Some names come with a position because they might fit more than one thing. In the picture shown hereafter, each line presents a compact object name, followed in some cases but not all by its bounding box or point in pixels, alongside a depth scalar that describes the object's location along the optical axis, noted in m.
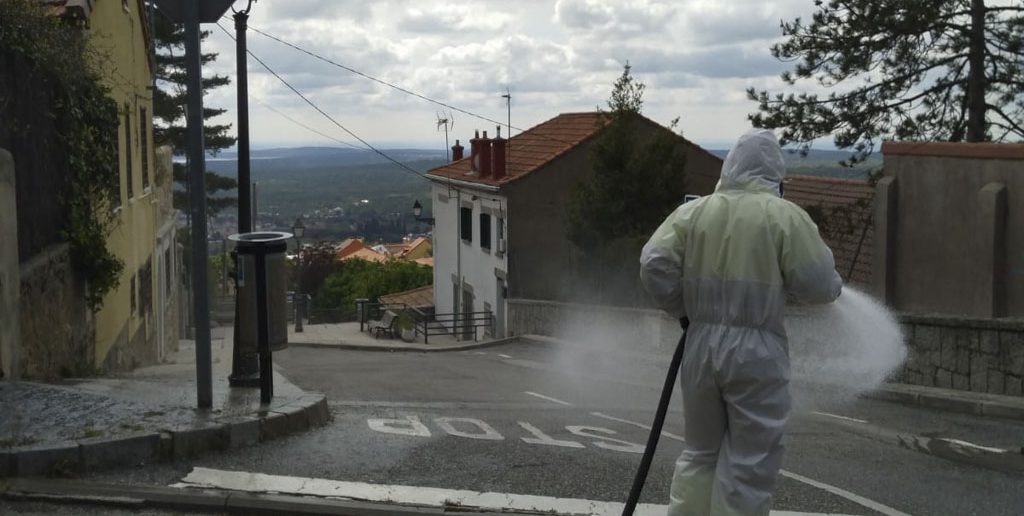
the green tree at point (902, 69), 18.38
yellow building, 15.06
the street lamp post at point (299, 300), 33.27
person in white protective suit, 5.38
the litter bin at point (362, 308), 41.62
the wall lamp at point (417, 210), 40.22
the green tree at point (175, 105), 52.12
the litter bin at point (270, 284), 8.59
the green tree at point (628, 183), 25.70
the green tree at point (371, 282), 59.34
